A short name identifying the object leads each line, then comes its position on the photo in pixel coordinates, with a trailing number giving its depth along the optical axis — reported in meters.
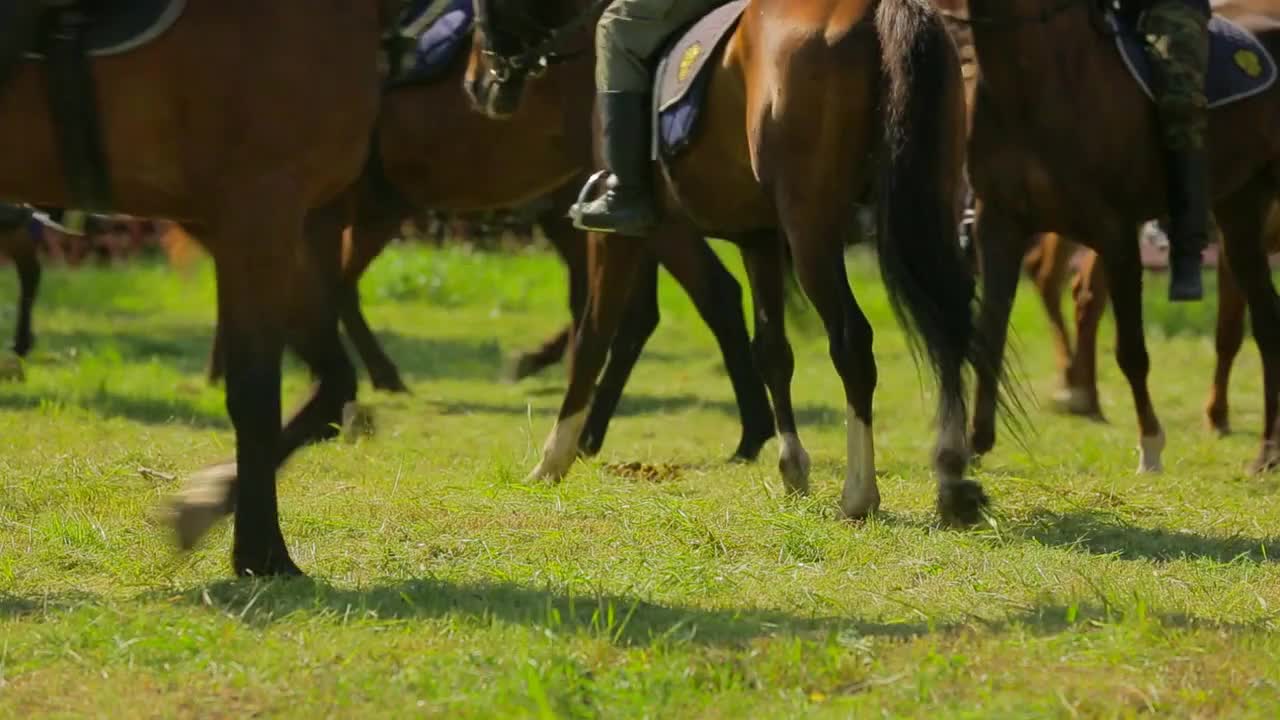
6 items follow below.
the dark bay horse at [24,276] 27.09
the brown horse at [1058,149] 17.11
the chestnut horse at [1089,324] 22.33
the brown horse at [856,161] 14.03
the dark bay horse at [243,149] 11.49
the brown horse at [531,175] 19.27
